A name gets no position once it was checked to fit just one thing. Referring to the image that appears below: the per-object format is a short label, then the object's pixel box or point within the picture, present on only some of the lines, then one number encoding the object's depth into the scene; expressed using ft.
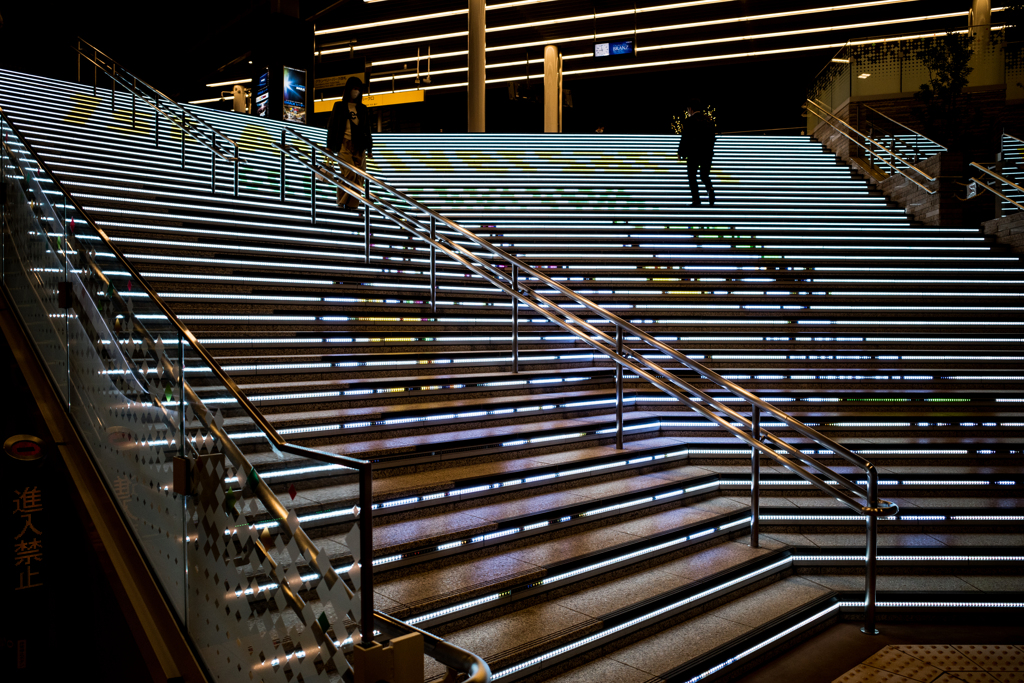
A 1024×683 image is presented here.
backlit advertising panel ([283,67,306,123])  59.41
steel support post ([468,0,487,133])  58.34
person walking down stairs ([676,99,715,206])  33.14
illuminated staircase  12.56
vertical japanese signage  17.53
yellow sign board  76.89
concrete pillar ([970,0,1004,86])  41.16
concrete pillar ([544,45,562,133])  71.82
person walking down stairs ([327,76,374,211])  30.48
